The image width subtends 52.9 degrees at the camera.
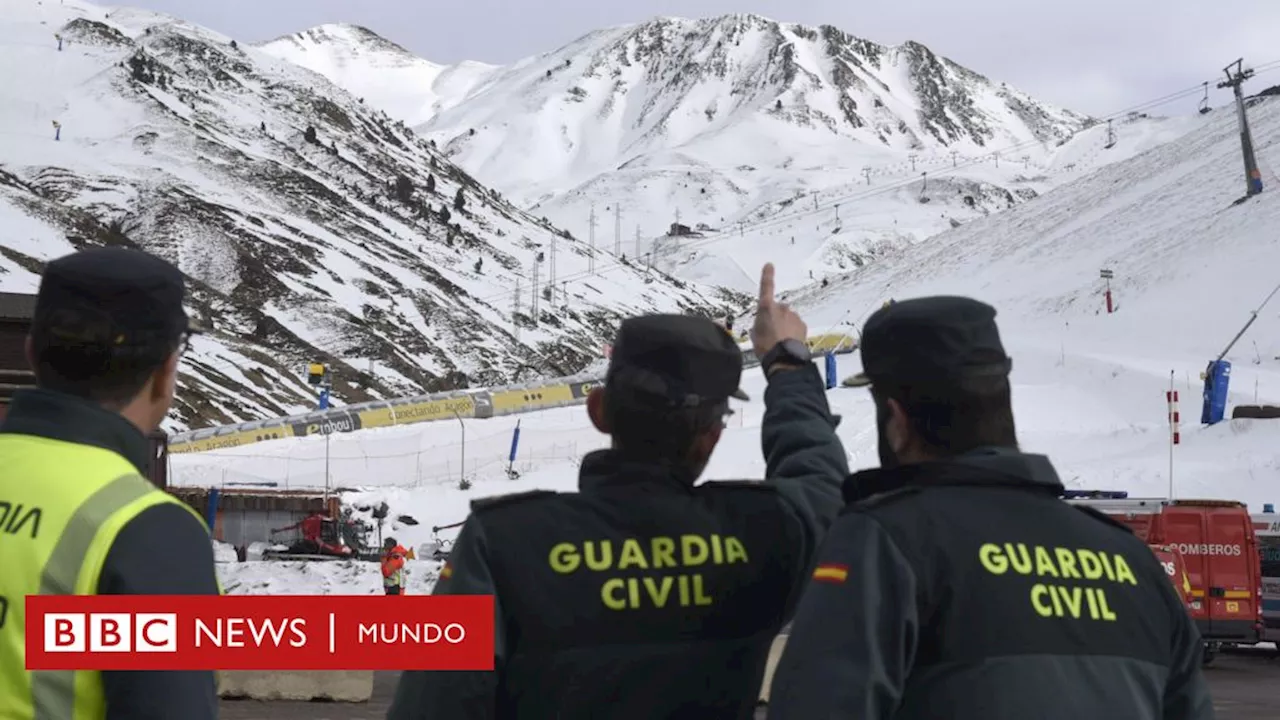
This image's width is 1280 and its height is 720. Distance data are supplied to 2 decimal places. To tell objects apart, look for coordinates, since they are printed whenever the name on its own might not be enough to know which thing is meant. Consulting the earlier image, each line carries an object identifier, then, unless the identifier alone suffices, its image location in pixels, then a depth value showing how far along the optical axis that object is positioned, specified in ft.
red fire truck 63.87
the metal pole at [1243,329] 146.16
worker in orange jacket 66.90
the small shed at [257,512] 106.32
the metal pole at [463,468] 126.23
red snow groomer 89.93
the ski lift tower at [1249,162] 206.49
